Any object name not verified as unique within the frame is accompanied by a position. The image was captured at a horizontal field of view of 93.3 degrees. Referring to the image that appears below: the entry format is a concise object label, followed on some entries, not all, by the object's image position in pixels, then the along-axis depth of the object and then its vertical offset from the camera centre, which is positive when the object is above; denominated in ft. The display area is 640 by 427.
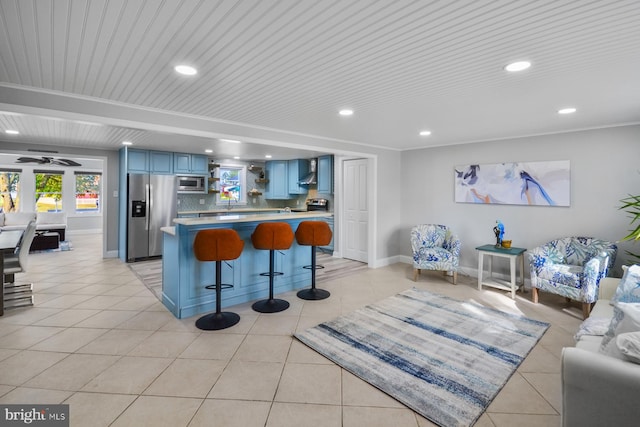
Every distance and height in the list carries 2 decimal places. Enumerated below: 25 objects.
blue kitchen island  10.94 -2.44
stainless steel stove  22.98 +0.38
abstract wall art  13.79 +1.40
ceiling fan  23.84 +3.96
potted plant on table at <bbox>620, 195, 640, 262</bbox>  11.98 +0.15
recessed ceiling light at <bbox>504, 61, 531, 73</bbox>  6.85 +3.37
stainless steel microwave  22.33 +1.91
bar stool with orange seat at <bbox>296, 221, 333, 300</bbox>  12.90 -1.13
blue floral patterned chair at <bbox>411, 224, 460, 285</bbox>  15.16 -1.99
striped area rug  6.75 -4.02
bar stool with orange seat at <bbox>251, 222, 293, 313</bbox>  11.69 -1.22
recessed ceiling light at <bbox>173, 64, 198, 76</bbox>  7.20 +3.42
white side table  13.39 -2.50
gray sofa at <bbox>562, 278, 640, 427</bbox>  4.27 -2.64
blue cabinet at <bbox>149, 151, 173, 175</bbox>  20.61 +3.25
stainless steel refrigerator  19.58 -0.14
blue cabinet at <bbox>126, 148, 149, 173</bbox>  19.71 +3.18
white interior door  19.52 +0.01
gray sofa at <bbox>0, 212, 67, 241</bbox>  23.63 -1.09
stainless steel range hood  23.43 +2.70
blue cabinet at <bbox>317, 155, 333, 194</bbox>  21.88 +2.61
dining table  10.71 -1.34
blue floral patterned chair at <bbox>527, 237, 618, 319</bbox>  10.75 -2.19
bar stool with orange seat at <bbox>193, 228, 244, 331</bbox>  10.05 -1.43
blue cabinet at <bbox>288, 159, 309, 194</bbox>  24.66 +2.98
